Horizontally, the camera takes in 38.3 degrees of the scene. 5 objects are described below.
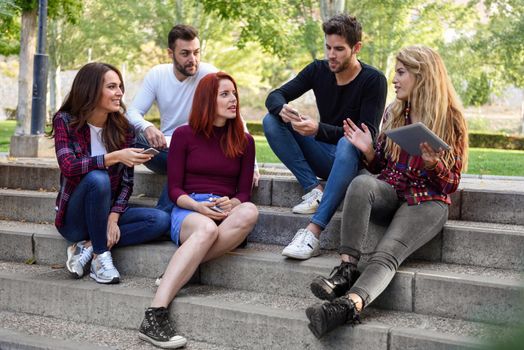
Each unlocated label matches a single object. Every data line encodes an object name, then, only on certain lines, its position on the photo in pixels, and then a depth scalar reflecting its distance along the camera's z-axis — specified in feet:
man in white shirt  17.12
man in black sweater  14.11
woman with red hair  14.24
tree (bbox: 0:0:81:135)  42.45
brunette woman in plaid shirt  14.56
